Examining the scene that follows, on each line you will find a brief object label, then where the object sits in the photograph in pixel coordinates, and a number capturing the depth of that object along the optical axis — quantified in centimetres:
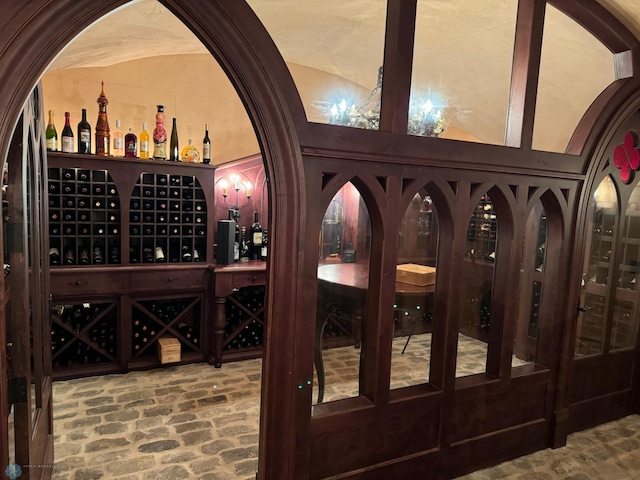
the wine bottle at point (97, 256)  381
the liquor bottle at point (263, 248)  459
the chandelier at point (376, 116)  241
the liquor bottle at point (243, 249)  459
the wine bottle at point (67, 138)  371
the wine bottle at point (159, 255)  399
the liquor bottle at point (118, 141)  405
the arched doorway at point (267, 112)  143
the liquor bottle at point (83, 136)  377
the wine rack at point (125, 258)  369
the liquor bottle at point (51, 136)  375
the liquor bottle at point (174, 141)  431
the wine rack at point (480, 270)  467
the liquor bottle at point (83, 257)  377
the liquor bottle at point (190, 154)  437
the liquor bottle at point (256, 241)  459
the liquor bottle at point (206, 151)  434
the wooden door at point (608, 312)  317
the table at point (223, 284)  405
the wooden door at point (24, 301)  172
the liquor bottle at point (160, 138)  406
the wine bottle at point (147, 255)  401
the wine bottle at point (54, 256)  368
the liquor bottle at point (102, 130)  381
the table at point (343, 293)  254
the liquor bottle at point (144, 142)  414
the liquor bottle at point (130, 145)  397
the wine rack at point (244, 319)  435
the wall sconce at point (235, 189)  467
